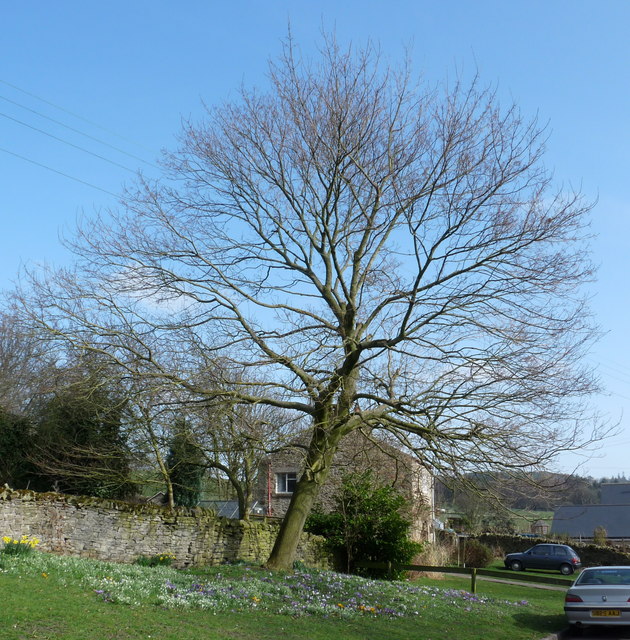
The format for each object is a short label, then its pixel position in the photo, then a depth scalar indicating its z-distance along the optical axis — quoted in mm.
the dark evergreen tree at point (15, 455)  21016
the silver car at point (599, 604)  13398
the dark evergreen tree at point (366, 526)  22562
